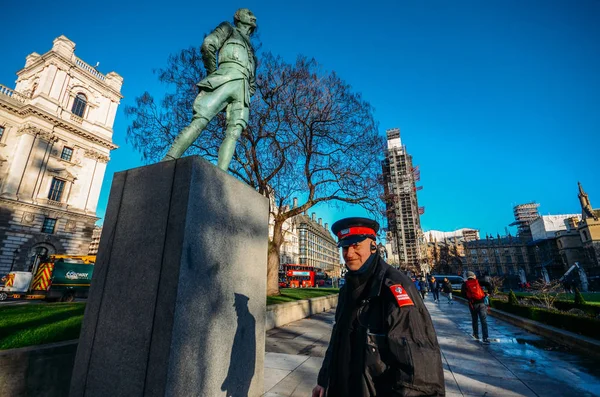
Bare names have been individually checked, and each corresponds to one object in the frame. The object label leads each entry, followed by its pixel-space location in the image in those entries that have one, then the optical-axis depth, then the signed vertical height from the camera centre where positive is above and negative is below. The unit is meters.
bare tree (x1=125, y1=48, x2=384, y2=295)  13.40 +7.14
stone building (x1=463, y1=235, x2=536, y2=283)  94.38 +8.96
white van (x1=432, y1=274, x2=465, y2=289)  43.14 +0.30
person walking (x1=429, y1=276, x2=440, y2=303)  23.48 -0.67
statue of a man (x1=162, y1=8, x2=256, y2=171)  3.77 +2.81
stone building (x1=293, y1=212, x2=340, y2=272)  89.06 +12.61
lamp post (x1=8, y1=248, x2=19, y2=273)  26.35 +2.20
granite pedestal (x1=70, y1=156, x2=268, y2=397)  2.40 -0.12
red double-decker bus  41.88 +0.82
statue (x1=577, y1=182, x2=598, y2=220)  68.62 +19.31
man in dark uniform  1.35 -0.29
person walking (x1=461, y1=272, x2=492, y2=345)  7.87 -0.43
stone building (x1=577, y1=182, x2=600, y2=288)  55.28 +11.03
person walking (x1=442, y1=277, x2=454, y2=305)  21.47 -0.70
